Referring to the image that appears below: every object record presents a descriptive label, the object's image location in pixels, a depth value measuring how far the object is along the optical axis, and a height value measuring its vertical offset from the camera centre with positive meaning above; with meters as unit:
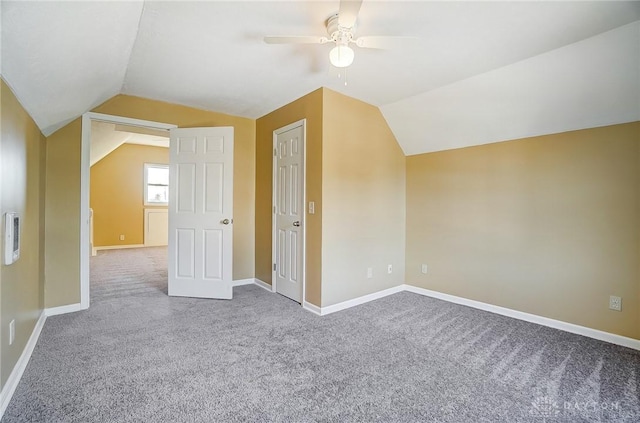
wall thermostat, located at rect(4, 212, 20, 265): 1.68 -0.16
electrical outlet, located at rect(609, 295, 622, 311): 2.51 -0.76
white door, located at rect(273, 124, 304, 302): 3.43 +0.02
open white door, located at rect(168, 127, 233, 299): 3.62 +0.01
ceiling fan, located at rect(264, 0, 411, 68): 1.92 +1.13
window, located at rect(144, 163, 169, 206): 7.88 +0.74
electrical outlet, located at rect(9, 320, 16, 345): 1.80 -0.74
